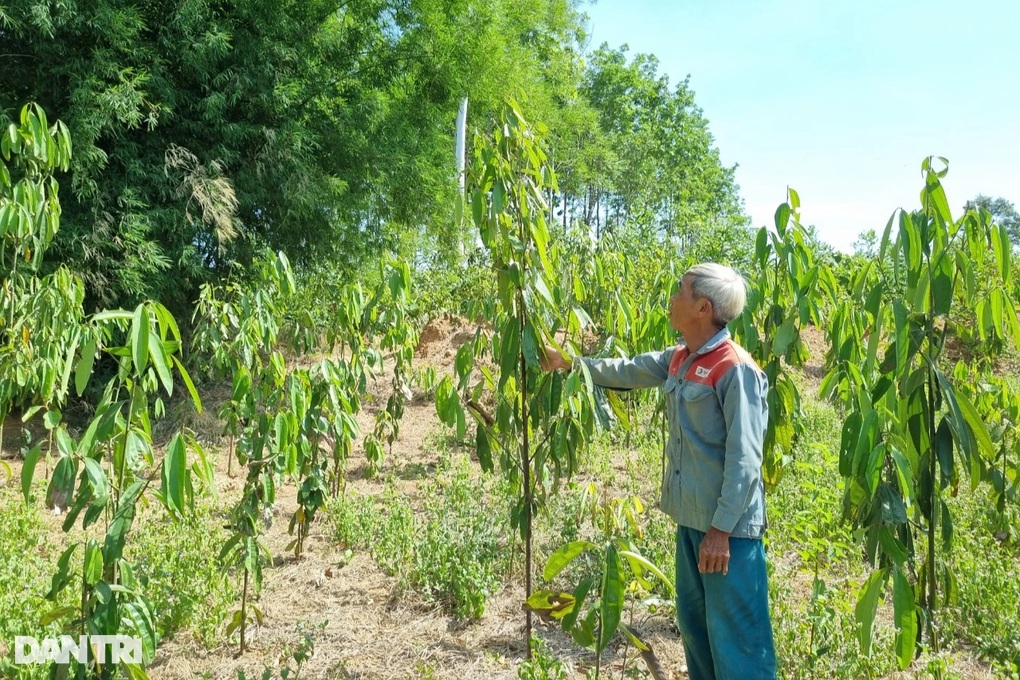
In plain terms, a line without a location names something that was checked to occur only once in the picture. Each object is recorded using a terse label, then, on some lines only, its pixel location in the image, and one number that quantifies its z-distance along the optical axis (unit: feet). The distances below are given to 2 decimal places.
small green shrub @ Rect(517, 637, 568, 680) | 6.76
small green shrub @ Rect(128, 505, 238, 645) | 8.45
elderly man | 5.80
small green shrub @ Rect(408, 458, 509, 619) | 9.02
